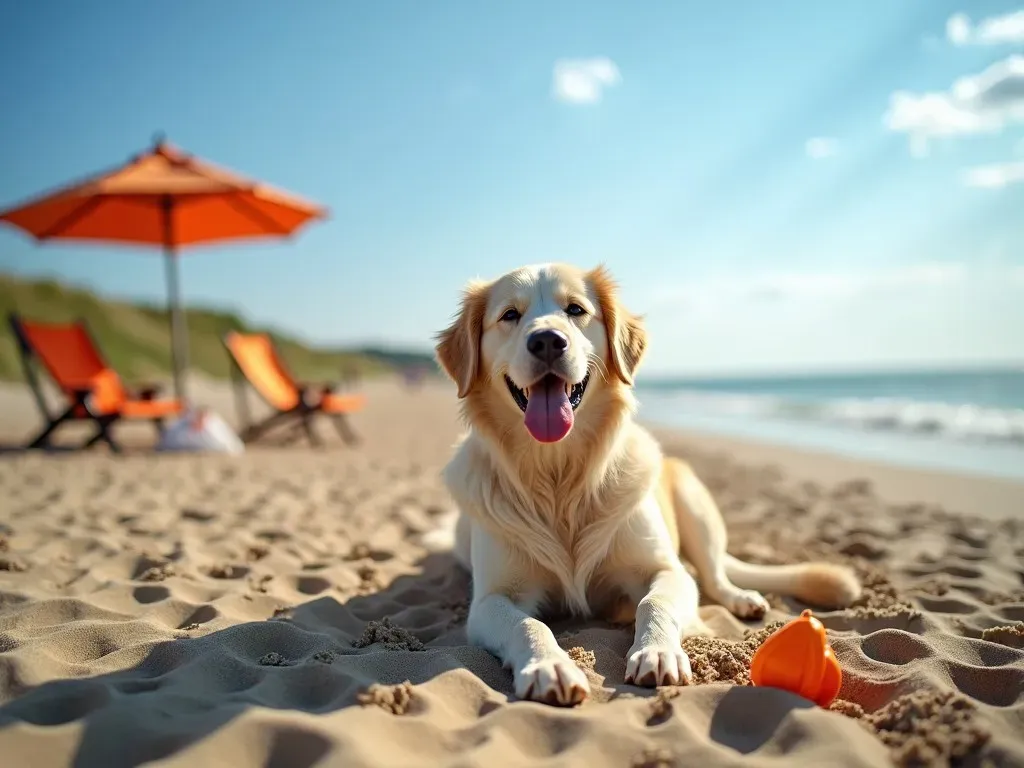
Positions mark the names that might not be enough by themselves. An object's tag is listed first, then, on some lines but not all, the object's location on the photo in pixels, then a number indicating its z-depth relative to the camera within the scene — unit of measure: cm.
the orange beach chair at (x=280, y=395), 950
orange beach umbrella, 789
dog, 269
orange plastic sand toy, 195
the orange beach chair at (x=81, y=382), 823
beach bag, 827
